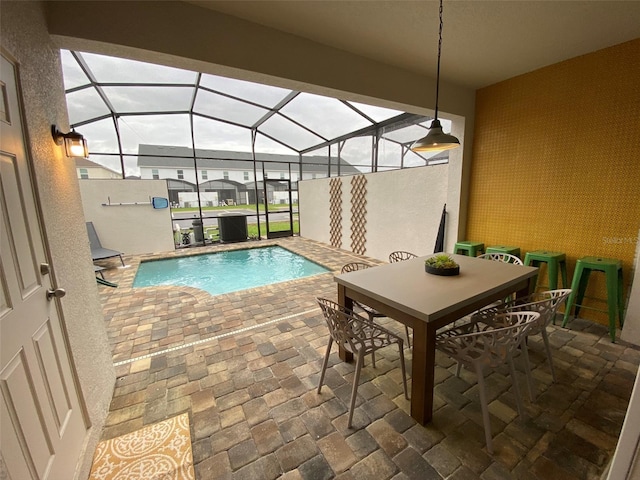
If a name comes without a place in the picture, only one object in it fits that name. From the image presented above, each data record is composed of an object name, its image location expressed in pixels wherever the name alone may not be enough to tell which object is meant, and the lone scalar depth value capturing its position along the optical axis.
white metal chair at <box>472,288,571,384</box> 1.72
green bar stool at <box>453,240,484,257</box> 3.62
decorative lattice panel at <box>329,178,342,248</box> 6.89
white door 0.97
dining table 1.61
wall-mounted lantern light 1.67
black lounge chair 5.26
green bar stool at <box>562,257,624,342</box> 2.46
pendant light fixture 2.08
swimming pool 5.13
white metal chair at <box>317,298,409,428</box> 1.69
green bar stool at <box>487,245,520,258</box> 3.29
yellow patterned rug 1.40
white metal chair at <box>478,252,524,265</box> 2.83
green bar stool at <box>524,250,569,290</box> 2.86
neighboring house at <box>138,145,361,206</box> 7.12
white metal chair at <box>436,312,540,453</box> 1.49
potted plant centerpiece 2.19
